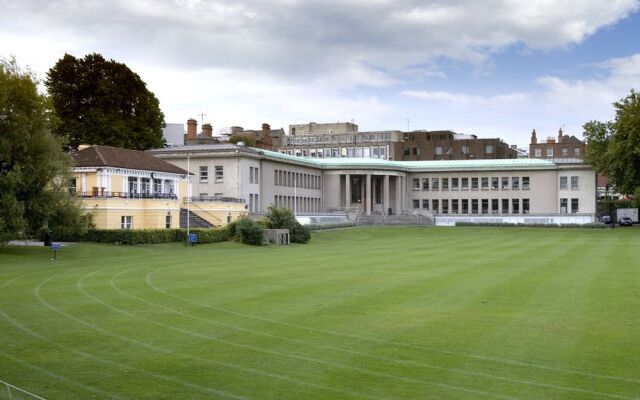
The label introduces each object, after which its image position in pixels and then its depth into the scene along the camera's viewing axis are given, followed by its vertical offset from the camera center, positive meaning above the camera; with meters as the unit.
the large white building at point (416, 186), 87.62 +2.69
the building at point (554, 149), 152.12 +11.54
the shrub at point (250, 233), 57.25 -2.14
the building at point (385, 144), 143.62 +12.47
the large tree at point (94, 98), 79.25 +11.85
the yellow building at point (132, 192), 55.97 +1.19
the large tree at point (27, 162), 39.12 +2.46
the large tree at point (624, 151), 83.38 +6.12
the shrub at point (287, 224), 62.19 -1.59
